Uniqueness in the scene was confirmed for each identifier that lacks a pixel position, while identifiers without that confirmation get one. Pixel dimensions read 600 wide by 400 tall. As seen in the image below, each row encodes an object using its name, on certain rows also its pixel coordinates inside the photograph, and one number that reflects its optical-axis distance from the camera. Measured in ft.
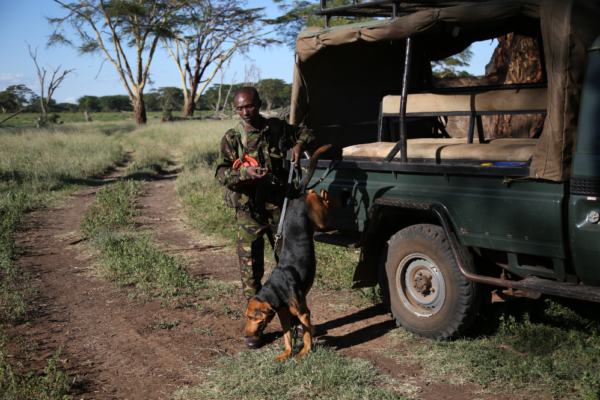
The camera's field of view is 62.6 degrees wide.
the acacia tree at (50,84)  98.02
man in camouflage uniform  12.35
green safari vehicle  9.39
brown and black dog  11.00
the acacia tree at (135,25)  93.71
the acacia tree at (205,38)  109.19
